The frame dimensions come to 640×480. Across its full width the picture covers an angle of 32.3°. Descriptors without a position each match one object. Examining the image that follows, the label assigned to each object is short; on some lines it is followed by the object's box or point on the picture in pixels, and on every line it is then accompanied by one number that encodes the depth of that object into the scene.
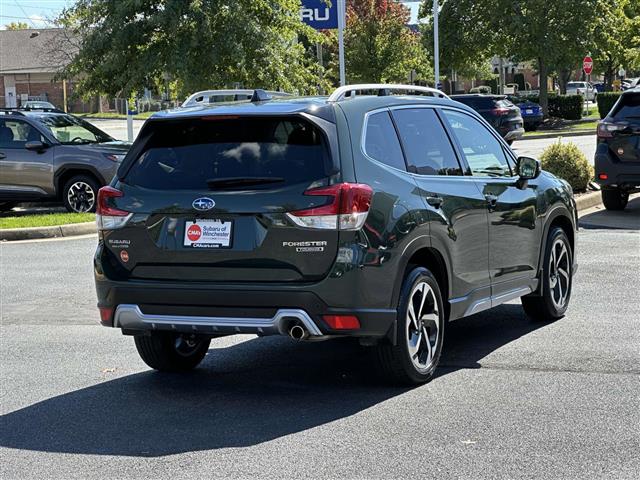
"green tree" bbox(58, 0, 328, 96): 22.58
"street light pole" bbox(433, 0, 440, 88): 36.78
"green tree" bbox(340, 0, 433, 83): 50.12
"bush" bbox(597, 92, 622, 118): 44.25
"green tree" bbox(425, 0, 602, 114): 47.22
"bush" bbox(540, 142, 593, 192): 17.62
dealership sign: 25.69
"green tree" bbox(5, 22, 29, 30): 133.62
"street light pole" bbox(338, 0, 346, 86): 23.65
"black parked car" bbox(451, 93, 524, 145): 33.41
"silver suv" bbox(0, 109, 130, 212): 17.84
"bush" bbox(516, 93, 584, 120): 48.56
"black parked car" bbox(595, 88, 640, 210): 15.40
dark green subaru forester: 6.14
